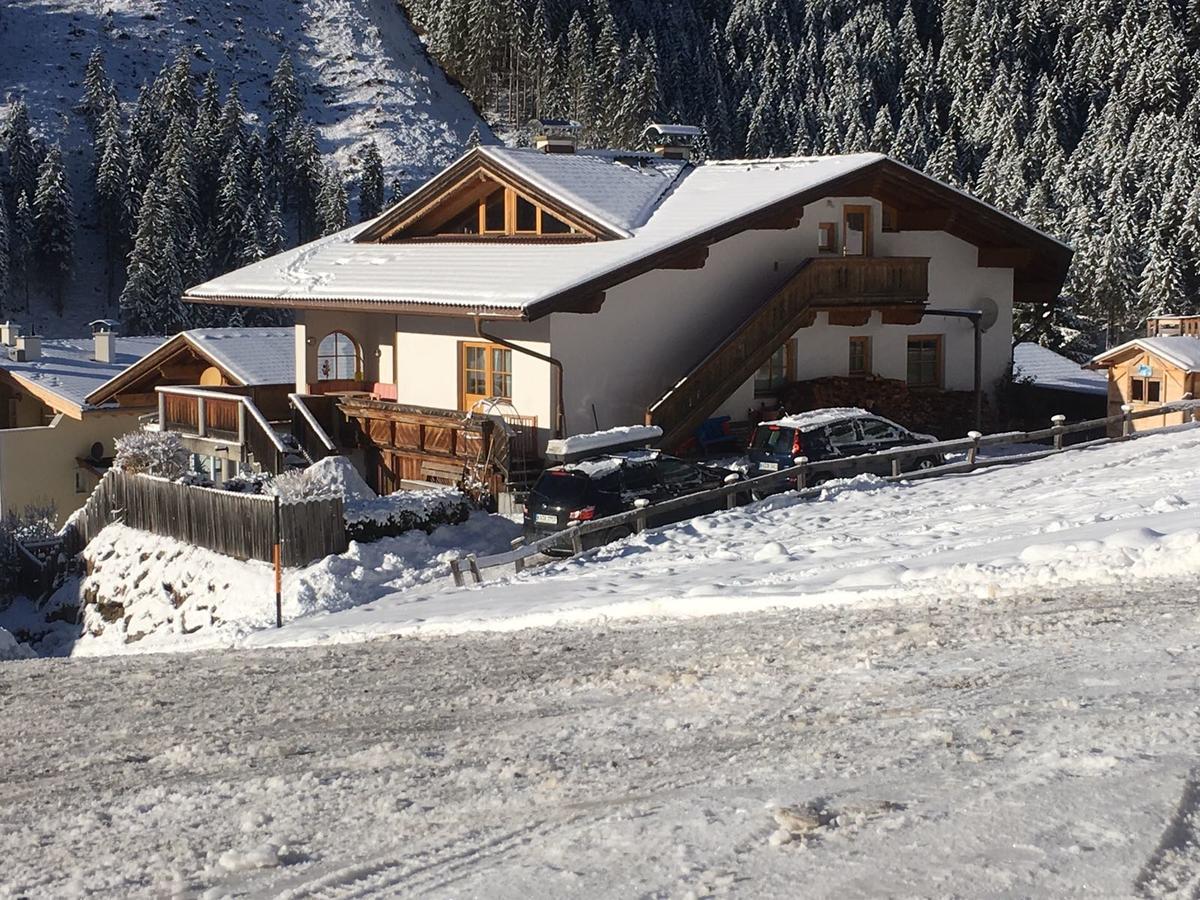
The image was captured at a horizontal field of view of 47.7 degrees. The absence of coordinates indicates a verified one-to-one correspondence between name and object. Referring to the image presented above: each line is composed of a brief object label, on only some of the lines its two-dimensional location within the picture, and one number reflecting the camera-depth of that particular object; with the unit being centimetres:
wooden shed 3247
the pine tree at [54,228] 8956
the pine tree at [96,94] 10325
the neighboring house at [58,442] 3434
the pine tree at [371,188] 9900
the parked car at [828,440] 2369
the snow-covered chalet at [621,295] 2622
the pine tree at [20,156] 9325
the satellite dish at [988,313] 3278
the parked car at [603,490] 2130
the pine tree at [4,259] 8531
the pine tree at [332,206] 9406
